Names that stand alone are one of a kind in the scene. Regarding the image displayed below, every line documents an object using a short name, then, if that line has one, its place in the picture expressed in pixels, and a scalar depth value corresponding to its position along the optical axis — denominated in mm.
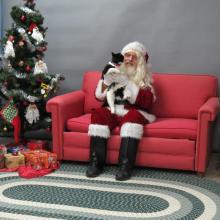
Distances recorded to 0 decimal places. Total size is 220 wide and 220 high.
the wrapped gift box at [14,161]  3391
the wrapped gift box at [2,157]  3393
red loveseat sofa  3182
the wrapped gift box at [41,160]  3359
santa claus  3201
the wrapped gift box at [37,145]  3750
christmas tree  3691
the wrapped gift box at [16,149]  3568
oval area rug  2531
